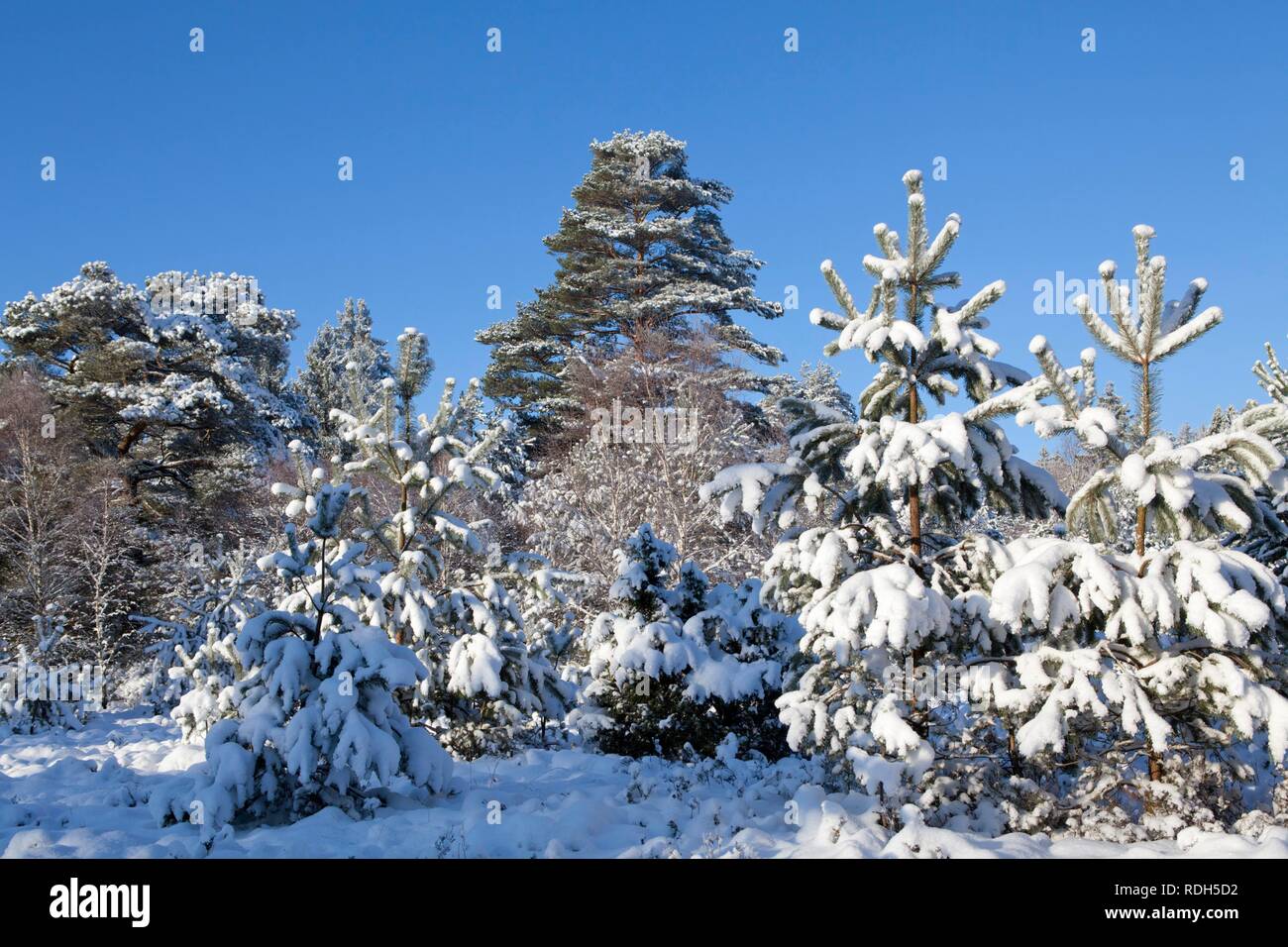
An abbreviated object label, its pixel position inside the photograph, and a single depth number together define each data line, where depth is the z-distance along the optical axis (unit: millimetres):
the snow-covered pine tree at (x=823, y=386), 36938
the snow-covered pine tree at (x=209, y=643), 8852
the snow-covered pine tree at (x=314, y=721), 5641
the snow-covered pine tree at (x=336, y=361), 37594
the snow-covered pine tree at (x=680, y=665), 8305
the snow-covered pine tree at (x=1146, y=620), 4824
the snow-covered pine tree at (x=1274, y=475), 5277
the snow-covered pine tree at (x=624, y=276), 27188
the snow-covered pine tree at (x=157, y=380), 22438
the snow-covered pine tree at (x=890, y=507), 5391
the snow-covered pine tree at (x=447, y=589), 7855
